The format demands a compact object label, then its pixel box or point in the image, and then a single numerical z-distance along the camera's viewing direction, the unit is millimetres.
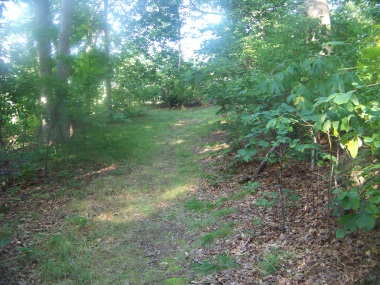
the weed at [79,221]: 5337
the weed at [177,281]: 3852
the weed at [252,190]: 6086
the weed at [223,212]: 5500
